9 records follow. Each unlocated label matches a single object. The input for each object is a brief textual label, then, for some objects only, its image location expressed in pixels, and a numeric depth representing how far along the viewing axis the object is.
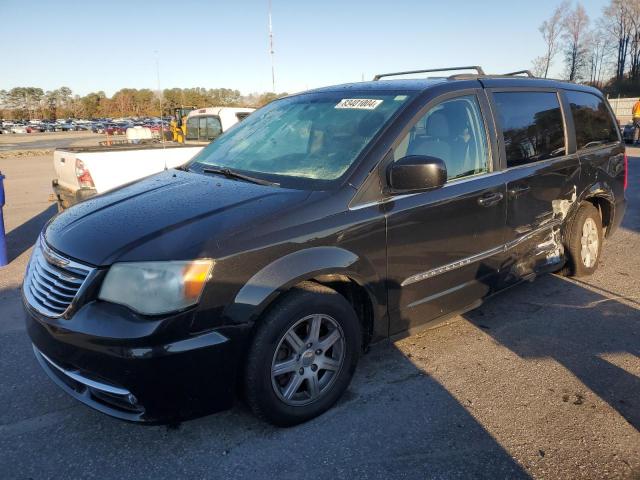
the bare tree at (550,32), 64.00
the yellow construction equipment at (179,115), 22.68
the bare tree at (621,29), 66.25
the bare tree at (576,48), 64.80
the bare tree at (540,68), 60.88
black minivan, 2.33
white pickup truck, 5.91
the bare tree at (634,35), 65.25
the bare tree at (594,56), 67.54
